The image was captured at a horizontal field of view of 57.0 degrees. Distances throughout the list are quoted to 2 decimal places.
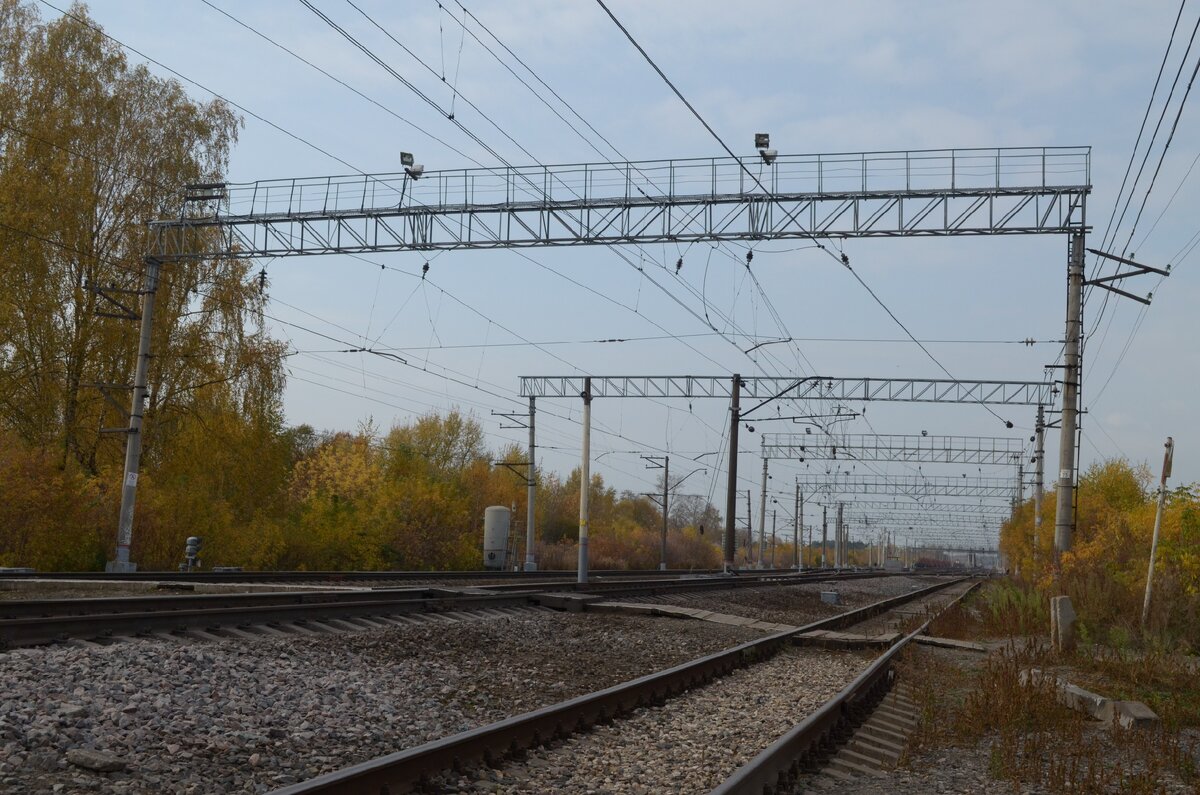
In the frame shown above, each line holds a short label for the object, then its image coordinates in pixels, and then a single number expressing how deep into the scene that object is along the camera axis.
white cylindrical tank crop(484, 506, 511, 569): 51.88
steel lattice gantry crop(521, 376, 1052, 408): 41.34
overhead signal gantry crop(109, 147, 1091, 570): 24.45
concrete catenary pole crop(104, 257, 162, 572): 26.11
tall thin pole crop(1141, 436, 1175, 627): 17.73
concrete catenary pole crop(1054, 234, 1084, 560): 22.89
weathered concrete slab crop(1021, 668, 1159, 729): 10.12
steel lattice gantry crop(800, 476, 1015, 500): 88.56
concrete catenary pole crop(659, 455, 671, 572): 64.12
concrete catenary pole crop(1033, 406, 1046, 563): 45.19
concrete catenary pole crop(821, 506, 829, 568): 100.51
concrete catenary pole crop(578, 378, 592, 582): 31.62
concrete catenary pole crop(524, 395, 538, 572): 47.93
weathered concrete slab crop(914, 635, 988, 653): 18.97
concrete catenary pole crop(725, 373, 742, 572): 44.69
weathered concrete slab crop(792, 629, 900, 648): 18.61
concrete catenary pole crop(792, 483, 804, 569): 82.85
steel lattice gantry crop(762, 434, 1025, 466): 63.75
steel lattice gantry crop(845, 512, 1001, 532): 127.44
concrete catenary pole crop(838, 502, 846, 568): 100.36
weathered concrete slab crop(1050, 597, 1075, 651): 16.88
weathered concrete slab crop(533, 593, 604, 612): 21.19
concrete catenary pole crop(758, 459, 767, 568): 67.62
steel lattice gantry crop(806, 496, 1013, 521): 107.65
